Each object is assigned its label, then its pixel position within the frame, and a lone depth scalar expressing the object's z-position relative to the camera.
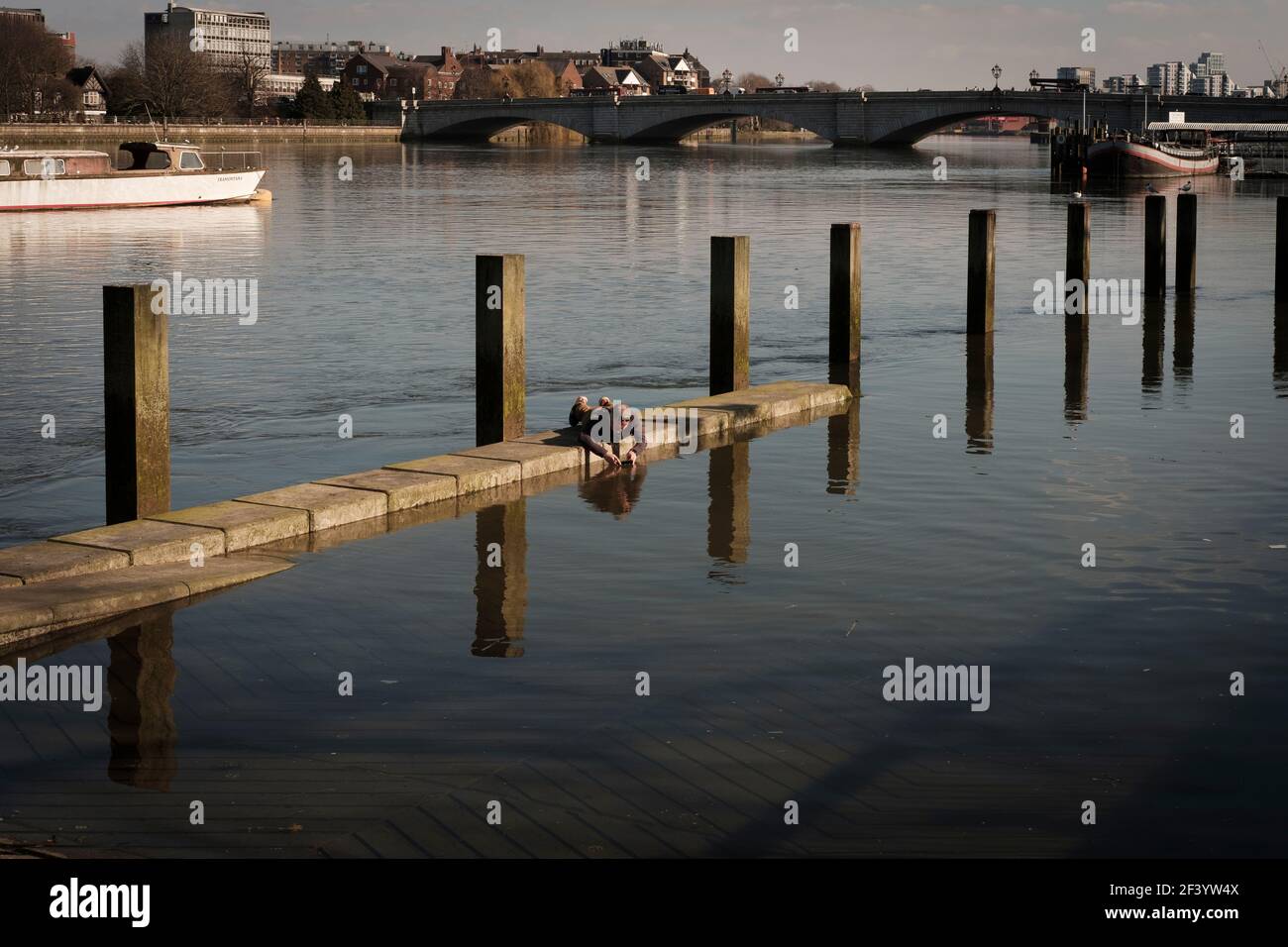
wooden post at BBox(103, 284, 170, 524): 10.93
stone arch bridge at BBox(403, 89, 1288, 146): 121.73
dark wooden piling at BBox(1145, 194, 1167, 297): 27.30
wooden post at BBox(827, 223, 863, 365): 19.34
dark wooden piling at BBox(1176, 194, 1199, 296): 28.06
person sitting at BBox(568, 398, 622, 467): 13.65
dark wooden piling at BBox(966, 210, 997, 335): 21.77
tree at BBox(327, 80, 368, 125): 164.44
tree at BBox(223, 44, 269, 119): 173.50
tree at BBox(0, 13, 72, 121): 128.12
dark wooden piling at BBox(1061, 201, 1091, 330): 24.55
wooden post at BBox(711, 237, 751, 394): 16.64
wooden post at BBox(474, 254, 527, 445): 13.66
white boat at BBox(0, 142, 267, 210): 55.78
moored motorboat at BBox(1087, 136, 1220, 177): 88.38
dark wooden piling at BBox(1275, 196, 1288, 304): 26.55
